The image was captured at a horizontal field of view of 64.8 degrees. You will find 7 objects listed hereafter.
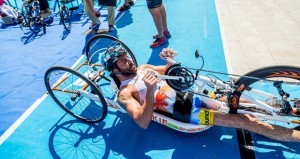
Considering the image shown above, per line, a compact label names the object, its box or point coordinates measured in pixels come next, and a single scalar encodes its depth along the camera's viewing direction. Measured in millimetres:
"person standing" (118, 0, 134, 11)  8047
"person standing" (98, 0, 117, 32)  6422
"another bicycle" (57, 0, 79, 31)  6897
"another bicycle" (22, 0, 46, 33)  7156
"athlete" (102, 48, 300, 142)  2719
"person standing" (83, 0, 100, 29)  6487
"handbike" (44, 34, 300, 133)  2605
